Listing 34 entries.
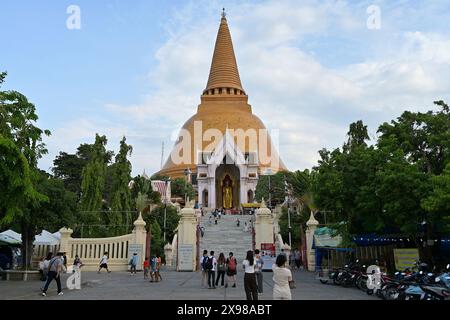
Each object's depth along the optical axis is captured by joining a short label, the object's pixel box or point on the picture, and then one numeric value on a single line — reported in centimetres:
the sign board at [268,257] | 2081
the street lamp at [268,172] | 5131
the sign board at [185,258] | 2148
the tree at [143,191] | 3112
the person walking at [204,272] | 1362
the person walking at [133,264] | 2025
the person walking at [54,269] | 1175
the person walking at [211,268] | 1355
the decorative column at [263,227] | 2523
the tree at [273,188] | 4519
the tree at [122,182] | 2680
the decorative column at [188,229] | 2306
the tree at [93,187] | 2630
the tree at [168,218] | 3145
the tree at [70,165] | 4569
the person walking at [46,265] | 1380
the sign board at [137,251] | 2169
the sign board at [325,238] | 2086
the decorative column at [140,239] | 2177
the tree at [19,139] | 1097
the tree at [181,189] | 4901
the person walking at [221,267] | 1420
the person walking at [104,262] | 2045
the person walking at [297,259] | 2386
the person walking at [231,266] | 1348
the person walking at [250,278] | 907
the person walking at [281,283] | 670
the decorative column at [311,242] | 2289
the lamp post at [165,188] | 4232
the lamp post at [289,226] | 2788
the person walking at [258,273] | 1130
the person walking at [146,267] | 1652
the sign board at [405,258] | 1513
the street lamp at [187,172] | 5368
